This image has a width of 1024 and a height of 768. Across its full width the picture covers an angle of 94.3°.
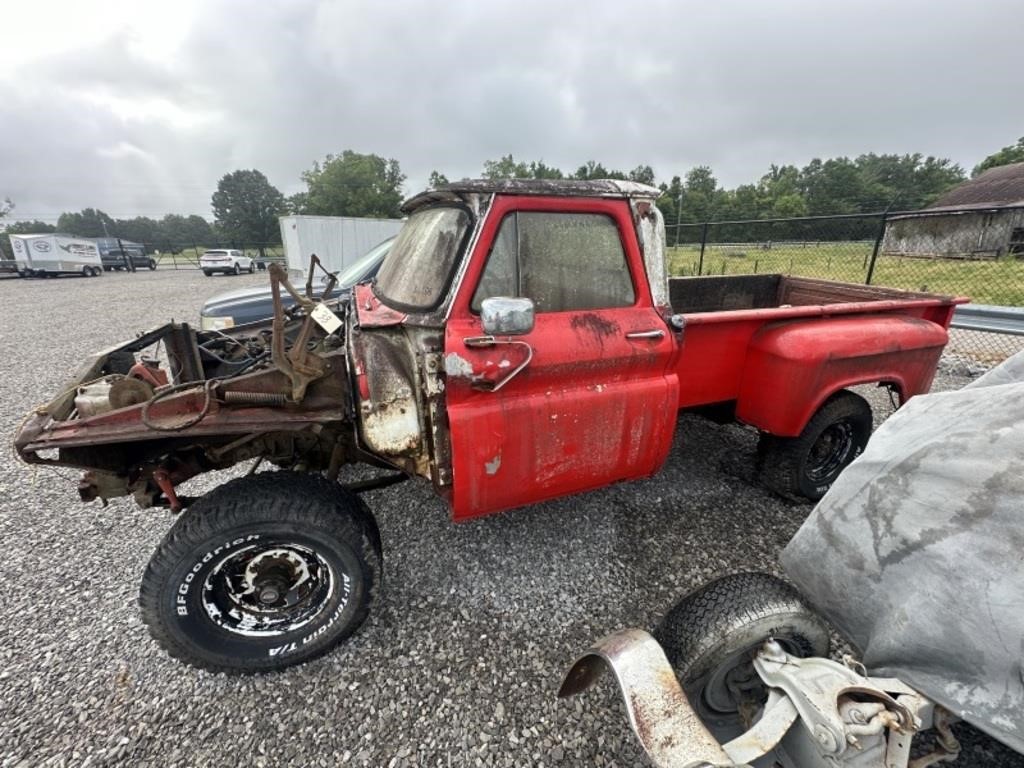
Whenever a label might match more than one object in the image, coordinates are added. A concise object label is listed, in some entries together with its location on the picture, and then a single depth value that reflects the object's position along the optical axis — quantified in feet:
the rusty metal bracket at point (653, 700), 4.07
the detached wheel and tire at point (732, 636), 5.32
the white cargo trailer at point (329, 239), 45.24
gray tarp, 3.90
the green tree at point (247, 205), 217.15
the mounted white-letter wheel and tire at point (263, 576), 6.57
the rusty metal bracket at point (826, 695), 4.08
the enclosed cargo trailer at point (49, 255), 79.41
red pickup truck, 6.67
